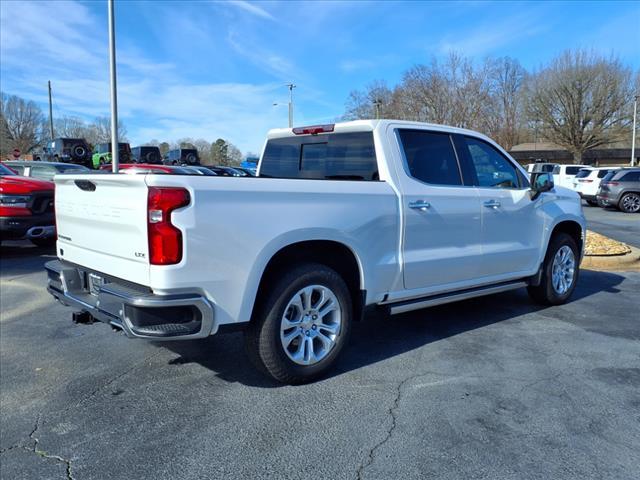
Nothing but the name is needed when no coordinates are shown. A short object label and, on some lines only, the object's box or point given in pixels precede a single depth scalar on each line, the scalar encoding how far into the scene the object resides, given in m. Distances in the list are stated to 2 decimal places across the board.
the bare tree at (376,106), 35.28
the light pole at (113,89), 14.13
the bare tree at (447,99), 31.69
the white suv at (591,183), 22.05
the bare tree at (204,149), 70.69
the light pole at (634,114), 43.94
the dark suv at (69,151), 29.02
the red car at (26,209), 8.43
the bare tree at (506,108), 35.94
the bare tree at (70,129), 77.56
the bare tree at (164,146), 66.15
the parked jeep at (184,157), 33.50
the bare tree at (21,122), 74.56
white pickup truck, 3.12
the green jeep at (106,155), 26.56
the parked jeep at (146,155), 29.77
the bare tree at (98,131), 75.19
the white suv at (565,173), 25.81
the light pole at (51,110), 52.31
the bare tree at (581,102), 44.06
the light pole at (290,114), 35.53
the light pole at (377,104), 33.19
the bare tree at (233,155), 69.69
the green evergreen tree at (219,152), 66.81
